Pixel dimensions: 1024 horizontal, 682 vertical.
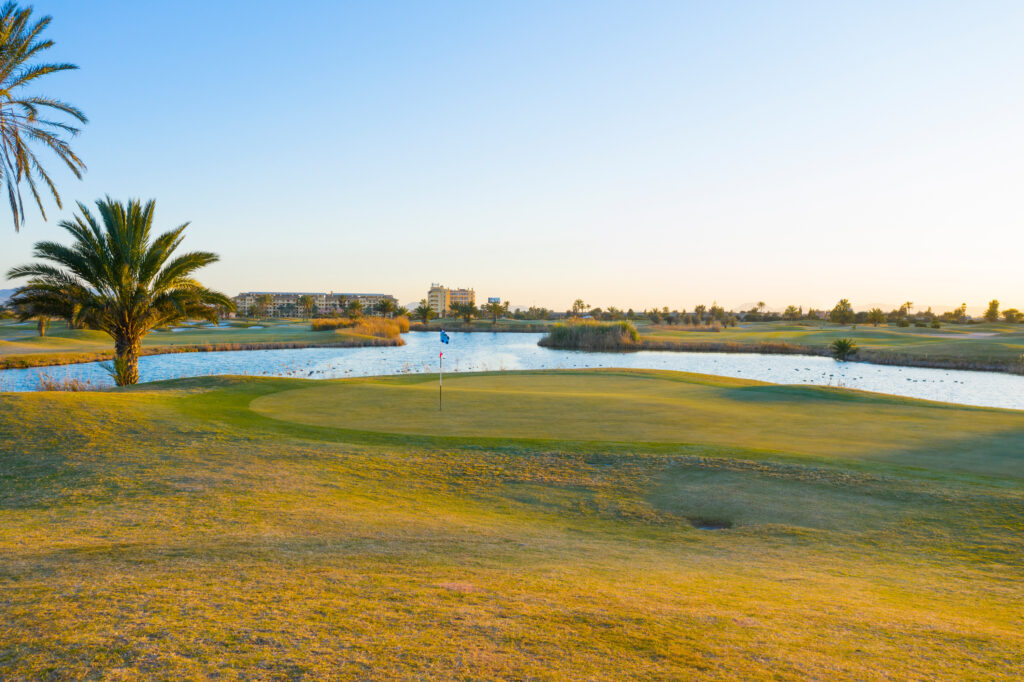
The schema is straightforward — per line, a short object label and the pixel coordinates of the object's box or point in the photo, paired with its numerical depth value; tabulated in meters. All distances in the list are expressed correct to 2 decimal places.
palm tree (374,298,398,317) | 113.71
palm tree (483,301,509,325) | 114.34
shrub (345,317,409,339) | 73.31
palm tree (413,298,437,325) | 111.35
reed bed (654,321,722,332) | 89.10
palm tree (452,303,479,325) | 115.25
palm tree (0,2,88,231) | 14.50
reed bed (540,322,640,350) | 63.97
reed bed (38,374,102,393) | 21.02
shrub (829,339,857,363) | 49.09
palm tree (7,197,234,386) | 21.66
